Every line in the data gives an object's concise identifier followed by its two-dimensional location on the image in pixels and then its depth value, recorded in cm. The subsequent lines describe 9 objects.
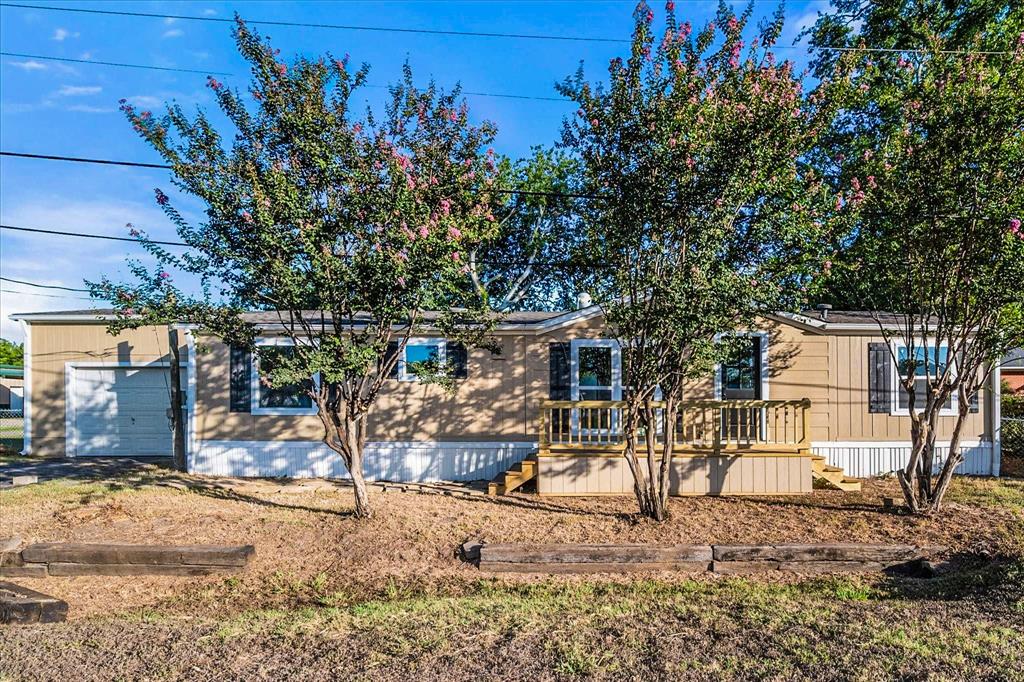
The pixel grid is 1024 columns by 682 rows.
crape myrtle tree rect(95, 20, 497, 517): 667
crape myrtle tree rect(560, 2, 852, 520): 657
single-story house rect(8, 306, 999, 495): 1041
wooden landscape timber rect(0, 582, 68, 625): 467
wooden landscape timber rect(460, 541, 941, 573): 584
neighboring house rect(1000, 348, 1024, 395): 2402
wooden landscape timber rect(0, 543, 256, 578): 600
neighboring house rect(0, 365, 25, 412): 2960
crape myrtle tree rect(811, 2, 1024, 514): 690
